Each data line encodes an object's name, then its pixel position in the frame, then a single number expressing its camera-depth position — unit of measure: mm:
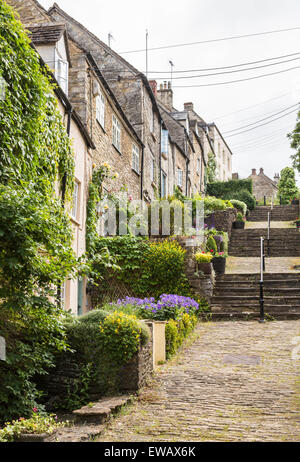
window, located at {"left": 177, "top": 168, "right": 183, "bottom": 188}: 31000
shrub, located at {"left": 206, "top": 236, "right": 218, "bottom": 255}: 17578
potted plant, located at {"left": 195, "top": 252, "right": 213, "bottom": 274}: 15211
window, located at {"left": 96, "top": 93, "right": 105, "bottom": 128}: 16344
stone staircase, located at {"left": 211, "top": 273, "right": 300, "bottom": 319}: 14305
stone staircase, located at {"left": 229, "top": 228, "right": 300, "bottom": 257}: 22517
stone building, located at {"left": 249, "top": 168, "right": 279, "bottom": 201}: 63619
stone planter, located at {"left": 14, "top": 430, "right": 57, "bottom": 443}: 5266
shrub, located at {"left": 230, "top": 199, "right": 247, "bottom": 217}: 31969
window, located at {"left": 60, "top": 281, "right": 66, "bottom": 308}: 12095
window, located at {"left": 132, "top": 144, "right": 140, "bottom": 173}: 21000
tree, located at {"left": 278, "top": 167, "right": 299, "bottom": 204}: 47656
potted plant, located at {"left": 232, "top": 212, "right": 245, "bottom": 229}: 27142
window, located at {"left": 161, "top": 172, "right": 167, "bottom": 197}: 26809
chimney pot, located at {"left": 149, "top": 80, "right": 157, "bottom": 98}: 33219
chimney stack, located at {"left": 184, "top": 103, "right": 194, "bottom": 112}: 46625
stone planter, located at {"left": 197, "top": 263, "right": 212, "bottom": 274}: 15211
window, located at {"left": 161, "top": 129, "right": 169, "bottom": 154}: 26469
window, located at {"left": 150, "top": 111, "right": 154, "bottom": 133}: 24338
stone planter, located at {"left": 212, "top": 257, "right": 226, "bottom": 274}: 17000
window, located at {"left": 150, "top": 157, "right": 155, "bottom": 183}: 24266
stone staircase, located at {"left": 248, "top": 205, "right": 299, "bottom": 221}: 32438
